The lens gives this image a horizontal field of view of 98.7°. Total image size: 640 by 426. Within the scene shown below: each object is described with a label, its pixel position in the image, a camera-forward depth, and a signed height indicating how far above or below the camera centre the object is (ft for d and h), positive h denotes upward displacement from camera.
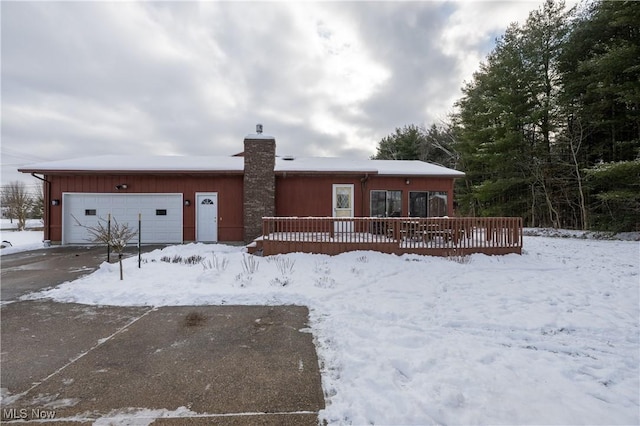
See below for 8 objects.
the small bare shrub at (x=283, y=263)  21.54 -3.88
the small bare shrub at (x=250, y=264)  21.45 -3.85
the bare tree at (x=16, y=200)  64.34 +5.91
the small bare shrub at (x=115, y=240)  19.82 -1.55
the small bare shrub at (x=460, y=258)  25.14 -3.87
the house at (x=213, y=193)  34.88 +3.42
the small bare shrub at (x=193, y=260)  24.00 -3.70
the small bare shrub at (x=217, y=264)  21.97 -3.79
